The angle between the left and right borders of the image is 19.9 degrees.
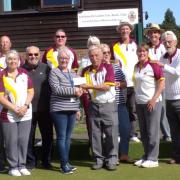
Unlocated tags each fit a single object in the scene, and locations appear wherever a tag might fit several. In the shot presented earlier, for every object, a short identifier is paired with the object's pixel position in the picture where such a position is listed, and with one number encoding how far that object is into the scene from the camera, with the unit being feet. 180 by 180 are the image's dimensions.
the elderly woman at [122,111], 23.68
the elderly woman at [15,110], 22.11
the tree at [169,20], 224.53
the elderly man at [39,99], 22.98
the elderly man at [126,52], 24.76
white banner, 40.07
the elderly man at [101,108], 22.70
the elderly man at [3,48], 23.67
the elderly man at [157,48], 26.11
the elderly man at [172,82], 23.17
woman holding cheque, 22.26
